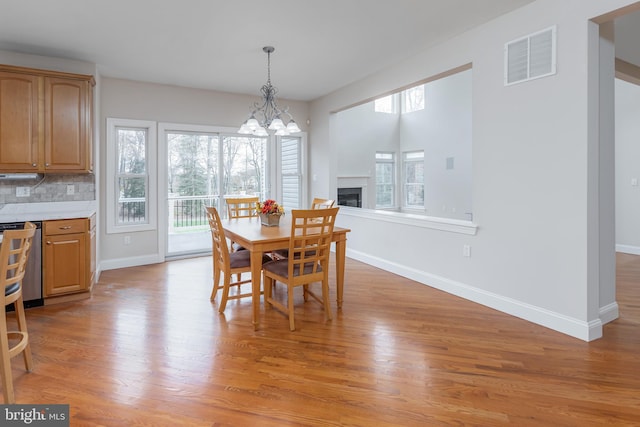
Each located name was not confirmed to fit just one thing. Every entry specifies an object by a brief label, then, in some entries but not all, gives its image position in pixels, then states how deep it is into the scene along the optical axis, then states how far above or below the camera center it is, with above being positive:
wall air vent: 2.96 +1.32
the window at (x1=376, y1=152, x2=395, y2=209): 9.45 +0.83
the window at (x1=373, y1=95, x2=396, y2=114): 9.23 +2.73
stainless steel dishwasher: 3.51 -0.61
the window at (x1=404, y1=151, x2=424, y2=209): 9.42 +0.83
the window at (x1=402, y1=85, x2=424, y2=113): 9.17 +2.87
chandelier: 3.65 +0.89
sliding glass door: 5.75 +0.56
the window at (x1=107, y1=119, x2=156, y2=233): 5.13 +0.54
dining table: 3.02 -0.26
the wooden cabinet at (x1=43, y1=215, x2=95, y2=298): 3.60 -0.45
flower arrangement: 3.77 +0.02
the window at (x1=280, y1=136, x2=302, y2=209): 6.66 +0.71
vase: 3.80 -0.09
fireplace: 8.68 +0.36
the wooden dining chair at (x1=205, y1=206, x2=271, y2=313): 3.32 -0.47
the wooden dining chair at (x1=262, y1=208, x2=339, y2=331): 3.04 -0.43
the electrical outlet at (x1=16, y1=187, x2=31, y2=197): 4.18 +0.25
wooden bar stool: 2.01 -0.58
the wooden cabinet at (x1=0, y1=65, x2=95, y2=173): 3.76 +1.00
